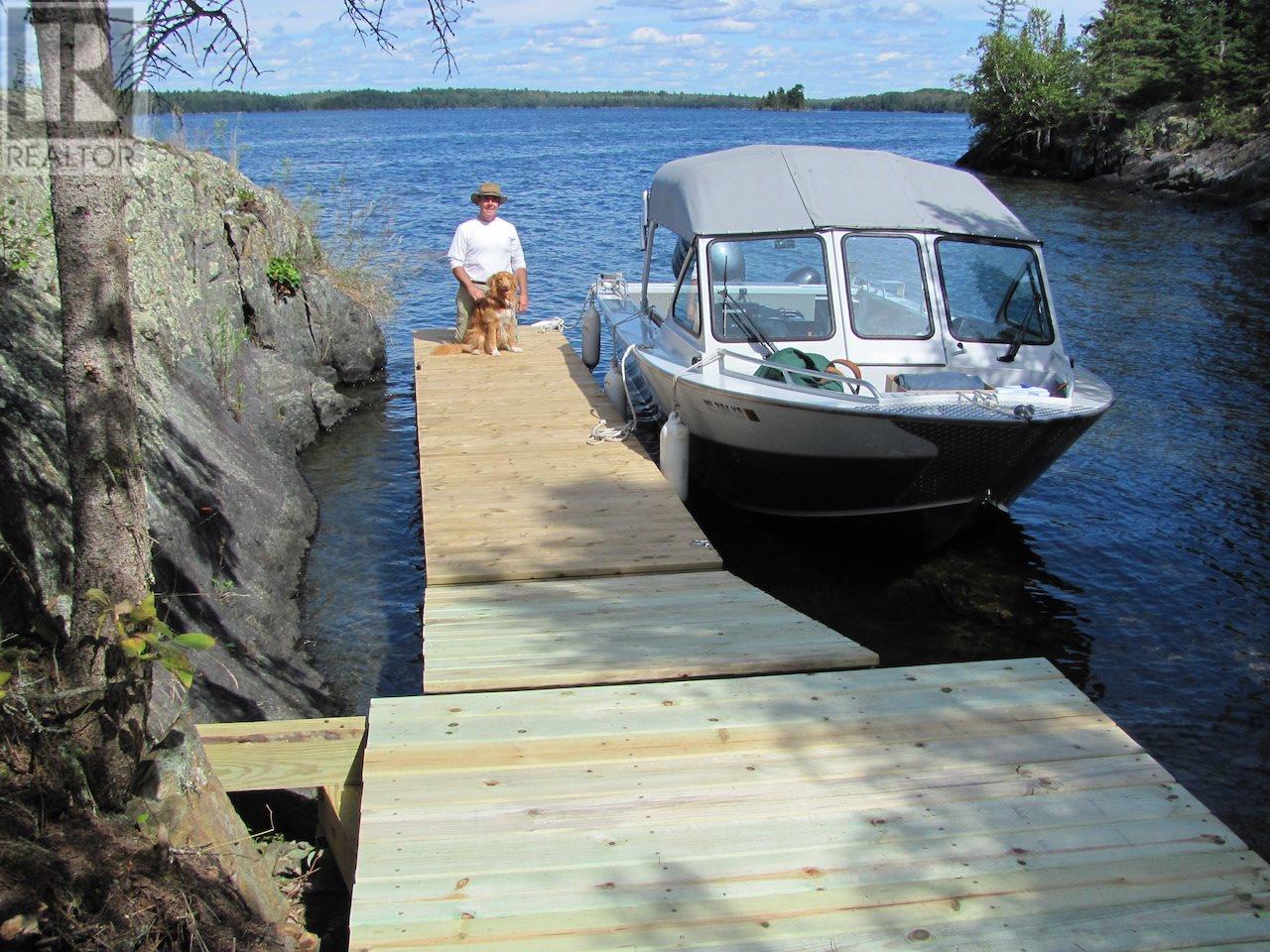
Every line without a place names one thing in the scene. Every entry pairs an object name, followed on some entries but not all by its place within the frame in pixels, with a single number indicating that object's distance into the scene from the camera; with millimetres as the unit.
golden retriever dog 13180
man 12469
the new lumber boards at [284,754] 4746
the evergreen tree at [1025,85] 47500
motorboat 8414
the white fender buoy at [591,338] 13031
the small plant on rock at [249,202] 12750
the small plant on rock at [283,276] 12992
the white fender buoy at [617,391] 11164
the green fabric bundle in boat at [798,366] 8898
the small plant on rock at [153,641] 3066
